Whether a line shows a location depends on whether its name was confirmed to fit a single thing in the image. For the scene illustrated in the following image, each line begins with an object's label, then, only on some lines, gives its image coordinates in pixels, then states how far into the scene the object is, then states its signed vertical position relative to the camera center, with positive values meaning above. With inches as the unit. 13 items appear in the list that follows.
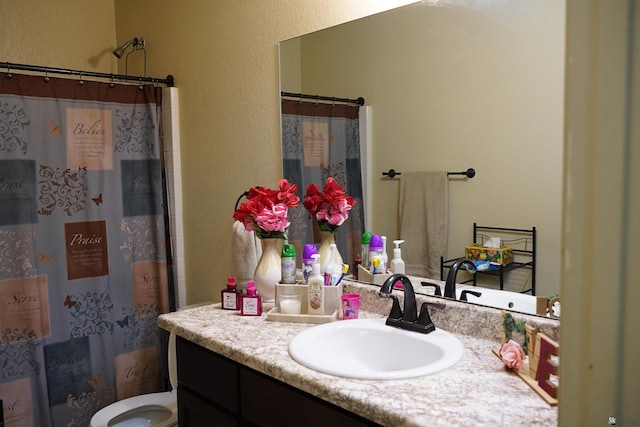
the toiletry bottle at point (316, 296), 64.1 -14.8
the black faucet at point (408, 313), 56.4 -15.7
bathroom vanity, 39.6 -17.9
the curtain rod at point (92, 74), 83.0 +19.1
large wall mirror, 53.1 +8.3
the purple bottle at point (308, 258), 71.5 -11.3
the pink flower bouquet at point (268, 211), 69.9 -4.5
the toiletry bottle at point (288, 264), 69.5 -11.6
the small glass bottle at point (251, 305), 67.0 -16.4
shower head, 110.3 +29.8
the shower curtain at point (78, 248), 85.0 -11.7
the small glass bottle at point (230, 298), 70.3 -16.3
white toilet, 80.9 -37.4
